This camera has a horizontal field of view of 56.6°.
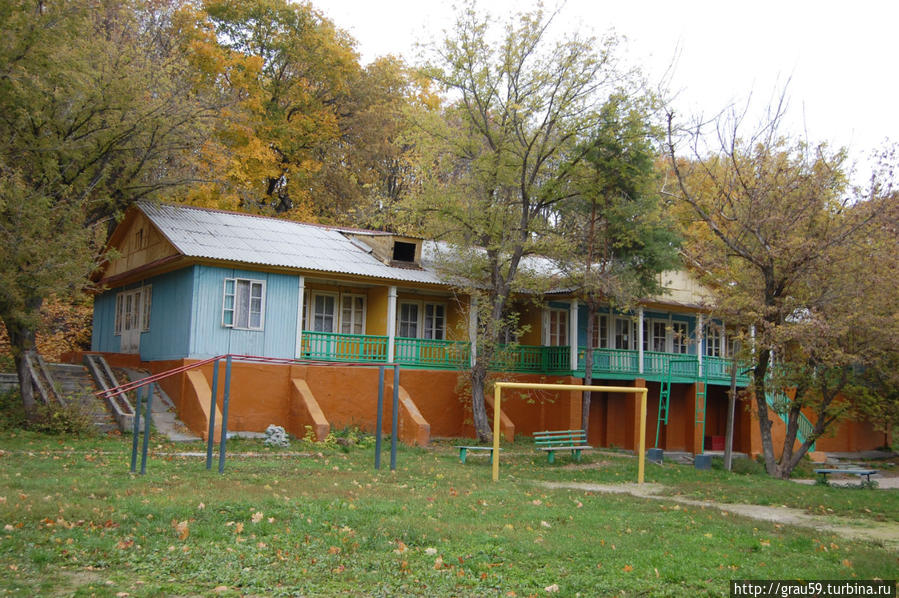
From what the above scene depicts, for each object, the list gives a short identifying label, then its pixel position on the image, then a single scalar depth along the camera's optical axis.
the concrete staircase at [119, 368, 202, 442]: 19.70
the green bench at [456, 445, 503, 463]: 18.59
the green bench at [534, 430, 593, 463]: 20.02
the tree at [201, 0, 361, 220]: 33.28
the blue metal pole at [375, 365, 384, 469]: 15.58
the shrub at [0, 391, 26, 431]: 18.97
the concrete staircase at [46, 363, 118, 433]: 19.89
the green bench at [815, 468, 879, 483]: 19.16
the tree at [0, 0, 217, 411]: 18.16
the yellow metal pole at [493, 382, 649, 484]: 15.52
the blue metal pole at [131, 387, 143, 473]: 13.52
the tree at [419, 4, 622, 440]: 22.52
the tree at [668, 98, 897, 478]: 17.25
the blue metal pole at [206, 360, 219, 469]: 13.91
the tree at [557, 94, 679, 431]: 23.50
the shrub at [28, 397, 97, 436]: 18.75
